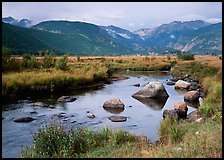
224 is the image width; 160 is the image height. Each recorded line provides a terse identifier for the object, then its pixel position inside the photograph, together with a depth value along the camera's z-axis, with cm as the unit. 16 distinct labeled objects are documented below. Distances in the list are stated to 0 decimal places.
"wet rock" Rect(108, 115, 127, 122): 1823
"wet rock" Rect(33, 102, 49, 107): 2276
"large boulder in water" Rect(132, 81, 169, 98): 2802
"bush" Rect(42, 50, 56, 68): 3999
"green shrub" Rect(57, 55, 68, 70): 3874
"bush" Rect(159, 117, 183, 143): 1113
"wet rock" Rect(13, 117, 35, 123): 1797
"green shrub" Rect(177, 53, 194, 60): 8119
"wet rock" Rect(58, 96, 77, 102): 2500
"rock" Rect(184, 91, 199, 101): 2527
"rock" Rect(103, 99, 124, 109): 2262
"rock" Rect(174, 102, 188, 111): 2028
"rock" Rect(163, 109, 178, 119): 1895
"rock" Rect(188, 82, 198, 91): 3101
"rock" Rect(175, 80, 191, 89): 3221
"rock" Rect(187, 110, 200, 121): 1694
